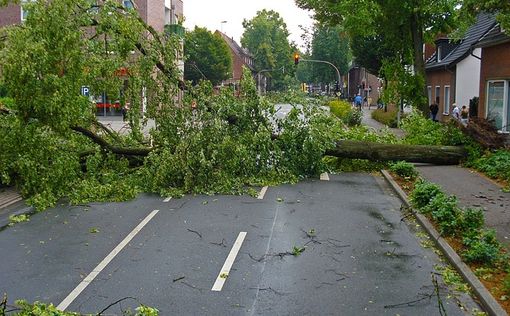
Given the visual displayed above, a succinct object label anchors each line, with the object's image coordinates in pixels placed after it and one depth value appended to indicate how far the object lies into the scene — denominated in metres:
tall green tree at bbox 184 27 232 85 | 61.91
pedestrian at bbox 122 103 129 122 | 14.02
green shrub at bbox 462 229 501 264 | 7.30
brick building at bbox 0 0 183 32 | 41.00
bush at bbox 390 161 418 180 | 14.34
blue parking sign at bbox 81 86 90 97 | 13.07
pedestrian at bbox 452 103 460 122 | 27.26
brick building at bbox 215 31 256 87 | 100.59
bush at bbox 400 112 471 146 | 16.75
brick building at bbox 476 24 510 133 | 19.66
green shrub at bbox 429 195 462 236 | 8.72
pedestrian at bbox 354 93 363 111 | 49.66
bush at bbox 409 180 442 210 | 10.44
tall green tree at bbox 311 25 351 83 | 73.19
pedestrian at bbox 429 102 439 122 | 32.50
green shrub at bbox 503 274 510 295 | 6.23
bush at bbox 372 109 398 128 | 33.09
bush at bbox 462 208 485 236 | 8.66
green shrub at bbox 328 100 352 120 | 33.59
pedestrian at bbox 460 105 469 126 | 25.84
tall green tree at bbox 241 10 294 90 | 111.16
